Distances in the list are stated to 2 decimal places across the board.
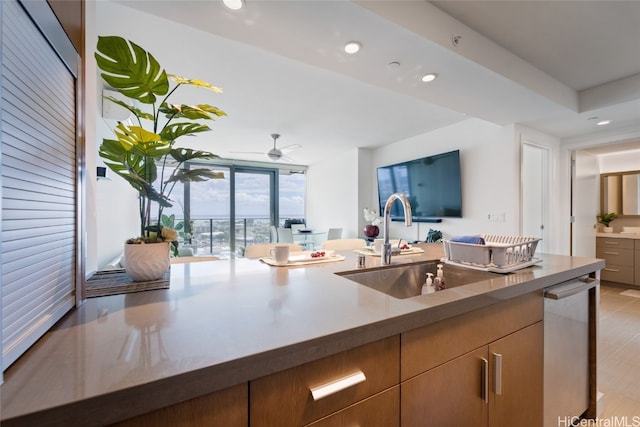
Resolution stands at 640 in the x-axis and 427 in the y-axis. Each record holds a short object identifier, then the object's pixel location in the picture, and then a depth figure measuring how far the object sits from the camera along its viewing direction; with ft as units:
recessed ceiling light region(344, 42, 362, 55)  5.55
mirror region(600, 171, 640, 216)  14.34
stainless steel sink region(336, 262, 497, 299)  4.17
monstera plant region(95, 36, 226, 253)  2.69
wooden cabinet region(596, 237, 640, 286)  13.02
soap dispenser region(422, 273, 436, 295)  4.30
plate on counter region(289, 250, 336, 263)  4.75
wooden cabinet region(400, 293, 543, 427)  2.43
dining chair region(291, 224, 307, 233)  20.81
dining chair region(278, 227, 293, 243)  17.06
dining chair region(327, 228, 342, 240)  16.38
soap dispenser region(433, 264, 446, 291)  4.31
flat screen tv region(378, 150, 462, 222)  12.42
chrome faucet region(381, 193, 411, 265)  4.68
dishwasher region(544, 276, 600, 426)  3.84
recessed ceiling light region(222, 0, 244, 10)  4.46
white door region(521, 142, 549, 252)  12.20
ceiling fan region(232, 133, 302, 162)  13.38
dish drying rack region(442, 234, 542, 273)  3.96
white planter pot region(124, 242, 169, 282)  3.25
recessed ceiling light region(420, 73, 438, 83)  6.82
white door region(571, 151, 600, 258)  13.12
